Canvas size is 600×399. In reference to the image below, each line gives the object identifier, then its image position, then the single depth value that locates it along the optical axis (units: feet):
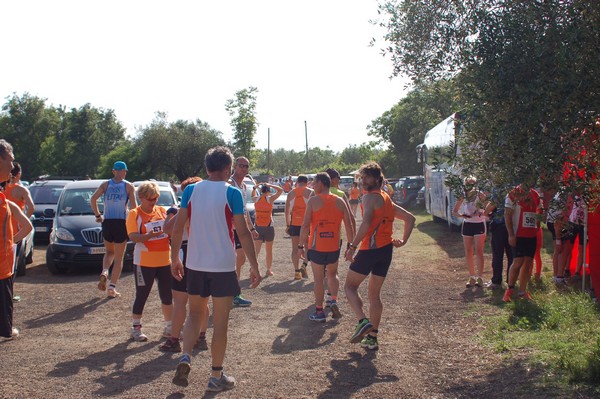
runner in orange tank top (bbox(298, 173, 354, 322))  29.50
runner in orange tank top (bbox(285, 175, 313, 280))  42.37
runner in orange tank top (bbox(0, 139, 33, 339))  22.86
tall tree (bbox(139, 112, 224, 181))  193.26
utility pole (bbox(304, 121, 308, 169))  302.45
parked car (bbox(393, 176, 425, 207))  126.31
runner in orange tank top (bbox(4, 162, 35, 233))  33.94
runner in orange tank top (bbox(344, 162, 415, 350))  24.26
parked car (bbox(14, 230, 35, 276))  40.22
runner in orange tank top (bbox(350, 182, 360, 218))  84.76
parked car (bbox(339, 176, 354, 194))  165.18
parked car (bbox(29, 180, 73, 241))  62.75
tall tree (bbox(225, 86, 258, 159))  166.91
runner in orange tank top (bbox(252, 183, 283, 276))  42.14
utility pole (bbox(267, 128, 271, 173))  279.16
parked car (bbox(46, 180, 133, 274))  43.42
